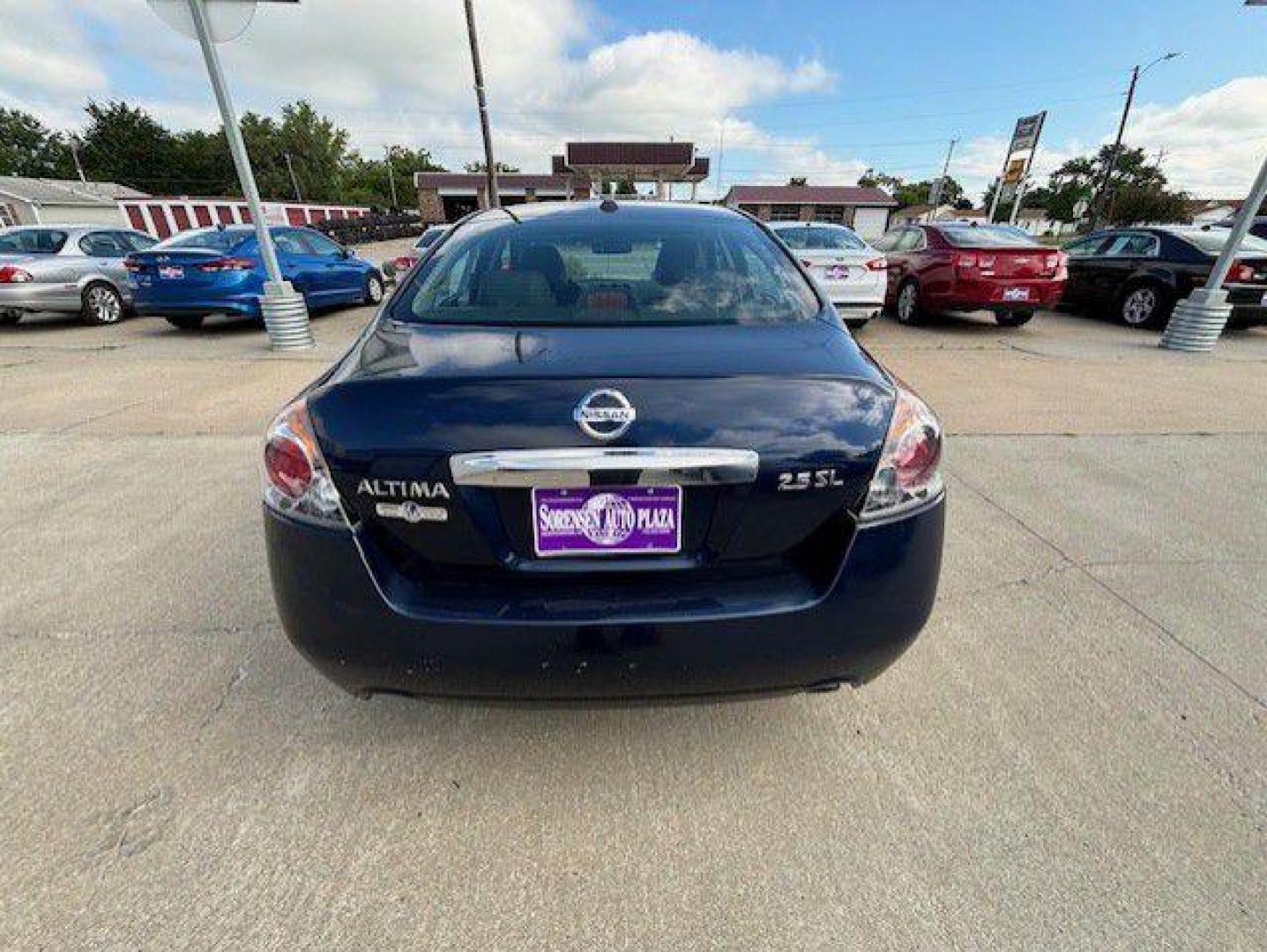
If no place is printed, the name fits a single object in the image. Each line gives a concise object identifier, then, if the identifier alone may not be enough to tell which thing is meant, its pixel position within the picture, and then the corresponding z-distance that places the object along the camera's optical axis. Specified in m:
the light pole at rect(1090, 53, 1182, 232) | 32.50
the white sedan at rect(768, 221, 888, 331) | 8.11
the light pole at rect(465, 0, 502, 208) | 16.36
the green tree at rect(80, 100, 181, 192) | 67.81
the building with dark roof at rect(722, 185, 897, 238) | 51.25
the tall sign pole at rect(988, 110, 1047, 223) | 22.87
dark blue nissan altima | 1.41
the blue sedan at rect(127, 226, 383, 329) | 8.20
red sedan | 8.33
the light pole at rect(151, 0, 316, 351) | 6.41
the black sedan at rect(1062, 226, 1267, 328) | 8.31
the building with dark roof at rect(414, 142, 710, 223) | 28.27
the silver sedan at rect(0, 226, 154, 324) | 9.02
